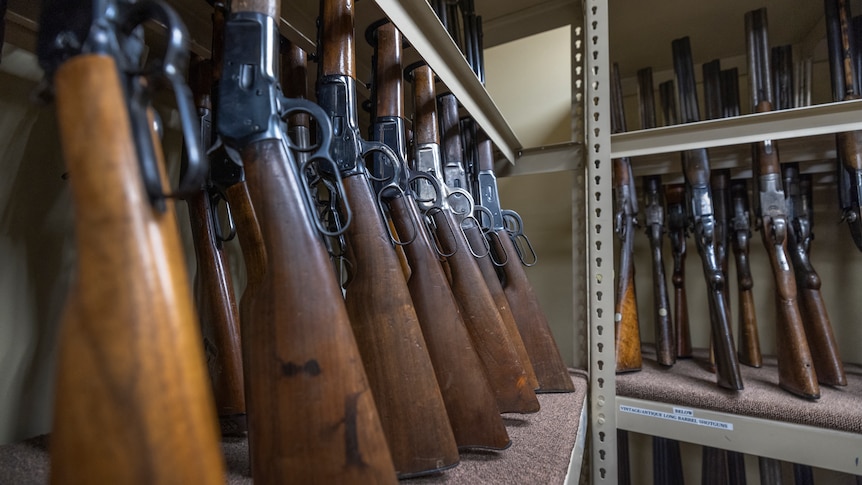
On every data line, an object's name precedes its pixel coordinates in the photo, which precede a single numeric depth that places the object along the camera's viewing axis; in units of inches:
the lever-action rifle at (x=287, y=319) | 13.2
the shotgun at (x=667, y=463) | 50.6
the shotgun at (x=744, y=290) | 48.6
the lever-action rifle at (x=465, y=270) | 26.1
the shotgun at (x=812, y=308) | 39.9
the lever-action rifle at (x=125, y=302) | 8.7
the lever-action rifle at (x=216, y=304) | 21.3
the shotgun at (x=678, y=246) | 52.7
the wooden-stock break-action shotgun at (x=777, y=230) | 37.6
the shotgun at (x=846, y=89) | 41.3
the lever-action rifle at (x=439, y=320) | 21.0
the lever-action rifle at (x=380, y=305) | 17.9
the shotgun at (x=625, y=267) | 45.3
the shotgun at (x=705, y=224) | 38.7
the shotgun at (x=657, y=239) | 49.0
